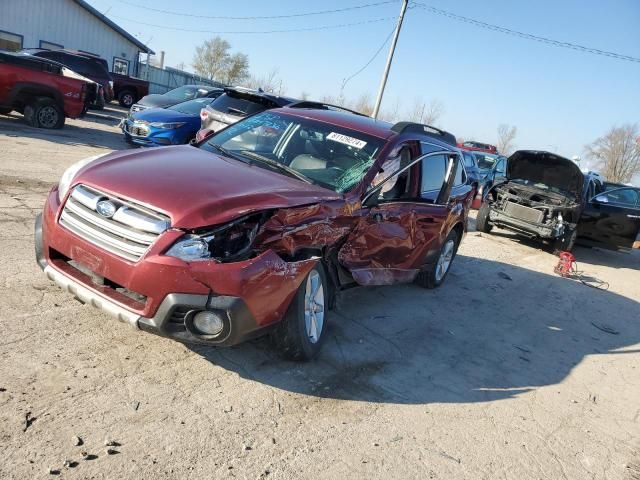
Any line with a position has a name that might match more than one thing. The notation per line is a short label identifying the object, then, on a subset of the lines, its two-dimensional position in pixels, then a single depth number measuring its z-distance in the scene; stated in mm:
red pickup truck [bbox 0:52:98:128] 11281
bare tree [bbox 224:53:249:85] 57731
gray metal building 23172
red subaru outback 2926
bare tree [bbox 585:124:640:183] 51000
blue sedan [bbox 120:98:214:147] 11062
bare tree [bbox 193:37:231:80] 59188
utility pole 23438
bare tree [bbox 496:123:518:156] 64050
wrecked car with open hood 10414
